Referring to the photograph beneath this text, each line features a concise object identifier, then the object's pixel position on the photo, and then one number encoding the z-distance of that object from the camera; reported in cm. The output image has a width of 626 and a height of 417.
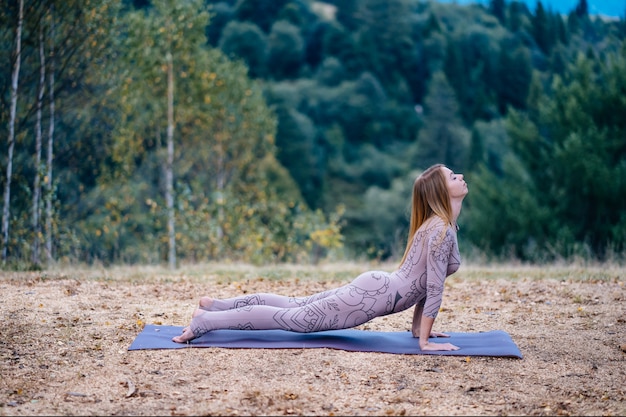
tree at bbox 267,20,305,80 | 7056
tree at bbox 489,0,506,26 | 8212
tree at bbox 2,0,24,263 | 1126
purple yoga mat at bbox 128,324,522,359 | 561
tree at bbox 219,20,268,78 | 6469
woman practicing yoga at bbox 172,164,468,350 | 555
